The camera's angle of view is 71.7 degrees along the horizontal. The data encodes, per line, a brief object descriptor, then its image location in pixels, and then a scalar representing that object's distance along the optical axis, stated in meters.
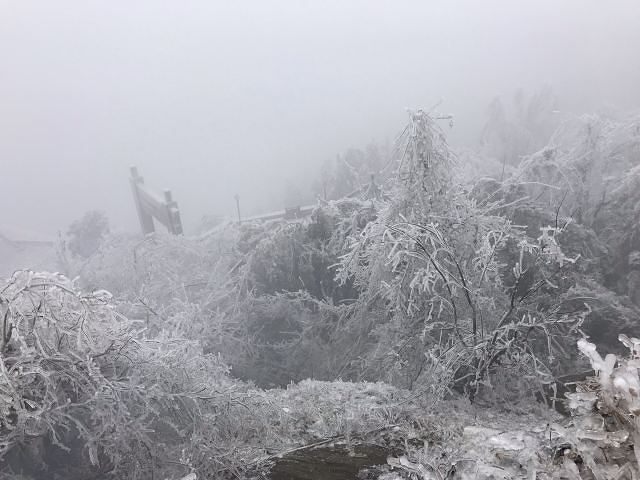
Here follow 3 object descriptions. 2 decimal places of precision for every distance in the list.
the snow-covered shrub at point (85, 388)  4.15
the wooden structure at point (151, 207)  22.50
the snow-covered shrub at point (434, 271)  5.89
